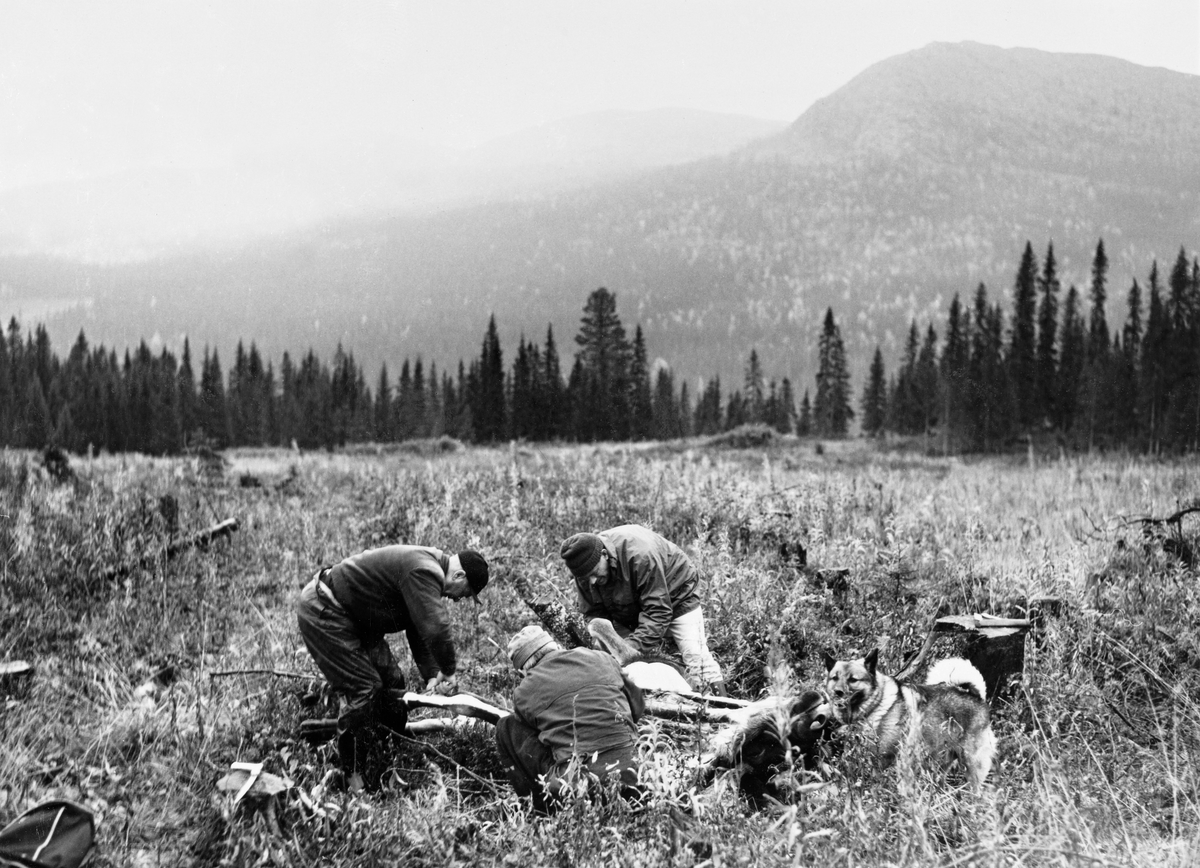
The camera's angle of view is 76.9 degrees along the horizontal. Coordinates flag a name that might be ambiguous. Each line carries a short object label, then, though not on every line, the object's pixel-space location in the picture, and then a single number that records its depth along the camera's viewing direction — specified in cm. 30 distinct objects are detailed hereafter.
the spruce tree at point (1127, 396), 5472
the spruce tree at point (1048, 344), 6012
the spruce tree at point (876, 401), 9781
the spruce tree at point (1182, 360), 4819
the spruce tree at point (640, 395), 7094
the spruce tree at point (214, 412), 8112
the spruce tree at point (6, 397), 5304
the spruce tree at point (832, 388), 8969
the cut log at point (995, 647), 607
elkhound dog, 475
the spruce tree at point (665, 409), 8331
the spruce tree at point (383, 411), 8162
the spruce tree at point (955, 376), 5991
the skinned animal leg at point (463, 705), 561
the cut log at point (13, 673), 592
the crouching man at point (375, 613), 568
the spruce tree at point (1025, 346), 6025
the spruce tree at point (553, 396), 7100
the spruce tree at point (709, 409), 10488
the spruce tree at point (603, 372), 6756
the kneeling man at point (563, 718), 446
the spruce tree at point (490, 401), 7069
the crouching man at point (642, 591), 654
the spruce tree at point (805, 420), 9762
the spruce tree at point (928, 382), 7938
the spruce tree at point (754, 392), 9938
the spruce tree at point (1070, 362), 5972
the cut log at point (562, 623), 733
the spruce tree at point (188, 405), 8306
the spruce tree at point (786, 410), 9944
